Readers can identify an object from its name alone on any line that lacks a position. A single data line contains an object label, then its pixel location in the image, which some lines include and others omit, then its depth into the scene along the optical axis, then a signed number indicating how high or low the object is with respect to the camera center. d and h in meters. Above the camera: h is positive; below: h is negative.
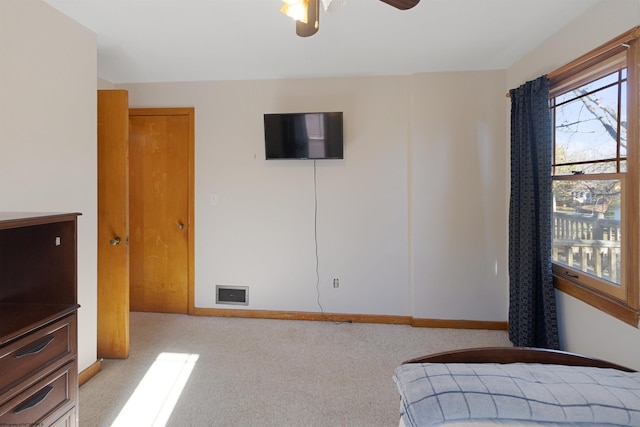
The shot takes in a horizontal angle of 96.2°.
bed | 0.85 -0.56
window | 1.52 +0.23
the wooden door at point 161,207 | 3.03 +0.11
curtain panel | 2.05 -0.01
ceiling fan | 1.04 +0.80
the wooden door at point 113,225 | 2.20 -0.06
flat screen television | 2.76 +0.79
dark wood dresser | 1.04 -0.40
